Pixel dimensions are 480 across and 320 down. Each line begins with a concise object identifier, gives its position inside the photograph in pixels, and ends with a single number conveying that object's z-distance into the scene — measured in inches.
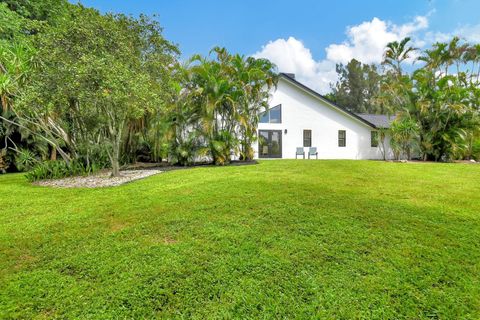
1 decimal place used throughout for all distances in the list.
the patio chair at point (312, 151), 685.9
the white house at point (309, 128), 667.4
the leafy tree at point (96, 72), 251.4
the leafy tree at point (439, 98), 572.7
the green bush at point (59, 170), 331.6
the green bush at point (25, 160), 464.8
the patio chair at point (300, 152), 678.5
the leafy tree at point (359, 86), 1552.0
